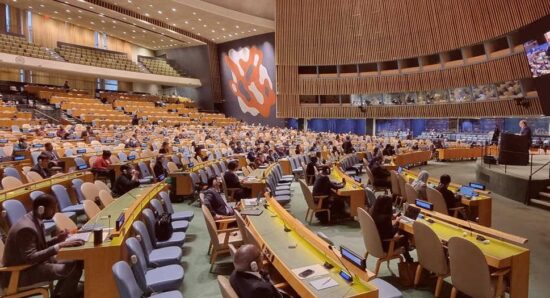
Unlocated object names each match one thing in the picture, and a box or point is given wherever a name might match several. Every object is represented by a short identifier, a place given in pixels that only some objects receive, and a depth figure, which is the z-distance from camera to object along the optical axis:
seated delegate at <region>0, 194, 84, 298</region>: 3.51
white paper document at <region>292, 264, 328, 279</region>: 3.14
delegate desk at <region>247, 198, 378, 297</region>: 2.85
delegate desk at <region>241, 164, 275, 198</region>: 7.91
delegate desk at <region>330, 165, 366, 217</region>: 7.22
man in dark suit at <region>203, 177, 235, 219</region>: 5.83
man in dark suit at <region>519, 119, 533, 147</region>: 10.58
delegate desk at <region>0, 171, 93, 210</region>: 5.47
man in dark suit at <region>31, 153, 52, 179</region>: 7.42
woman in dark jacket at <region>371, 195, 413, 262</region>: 4.60
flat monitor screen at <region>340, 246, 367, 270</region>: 3.00
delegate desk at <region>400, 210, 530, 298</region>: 3.58
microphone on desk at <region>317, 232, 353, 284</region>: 3.11
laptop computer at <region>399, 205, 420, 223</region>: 4.78
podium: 10.59
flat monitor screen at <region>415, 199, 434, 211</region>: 5.05
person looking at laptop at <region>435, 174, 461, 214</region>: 6.25
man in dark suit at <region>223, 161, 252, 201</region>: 7.75
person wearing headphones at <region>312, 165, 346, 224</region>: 7.24
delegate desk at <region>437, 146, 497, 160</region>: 18.47
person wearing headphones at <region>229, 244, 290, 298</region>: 2.68
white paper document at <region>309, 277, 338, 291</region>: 2.89
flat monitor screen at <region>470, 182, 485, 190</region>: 6.33
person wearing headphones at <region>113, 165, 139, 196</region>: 7.44
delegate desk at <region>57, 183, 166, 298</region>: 3.64
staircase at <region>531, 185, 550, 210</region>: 8.38
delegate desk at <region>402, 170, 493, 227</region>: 6.30
